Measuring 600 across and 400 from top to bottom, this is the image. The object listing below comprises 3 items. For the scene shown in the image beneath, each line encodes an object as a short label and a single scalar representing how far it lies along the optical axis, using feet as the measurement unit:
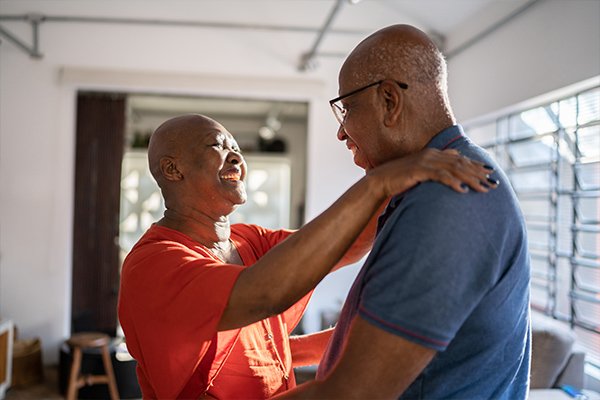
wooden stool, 13.65
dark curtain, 18.17
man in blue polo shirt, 2.92
